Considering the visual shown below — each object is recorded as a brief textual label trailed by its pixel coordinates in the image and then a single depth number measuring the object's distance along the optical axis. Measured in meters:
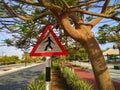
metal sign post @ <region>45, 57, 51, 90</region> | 1.79
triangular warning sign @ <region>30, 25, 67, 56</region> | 1.80
